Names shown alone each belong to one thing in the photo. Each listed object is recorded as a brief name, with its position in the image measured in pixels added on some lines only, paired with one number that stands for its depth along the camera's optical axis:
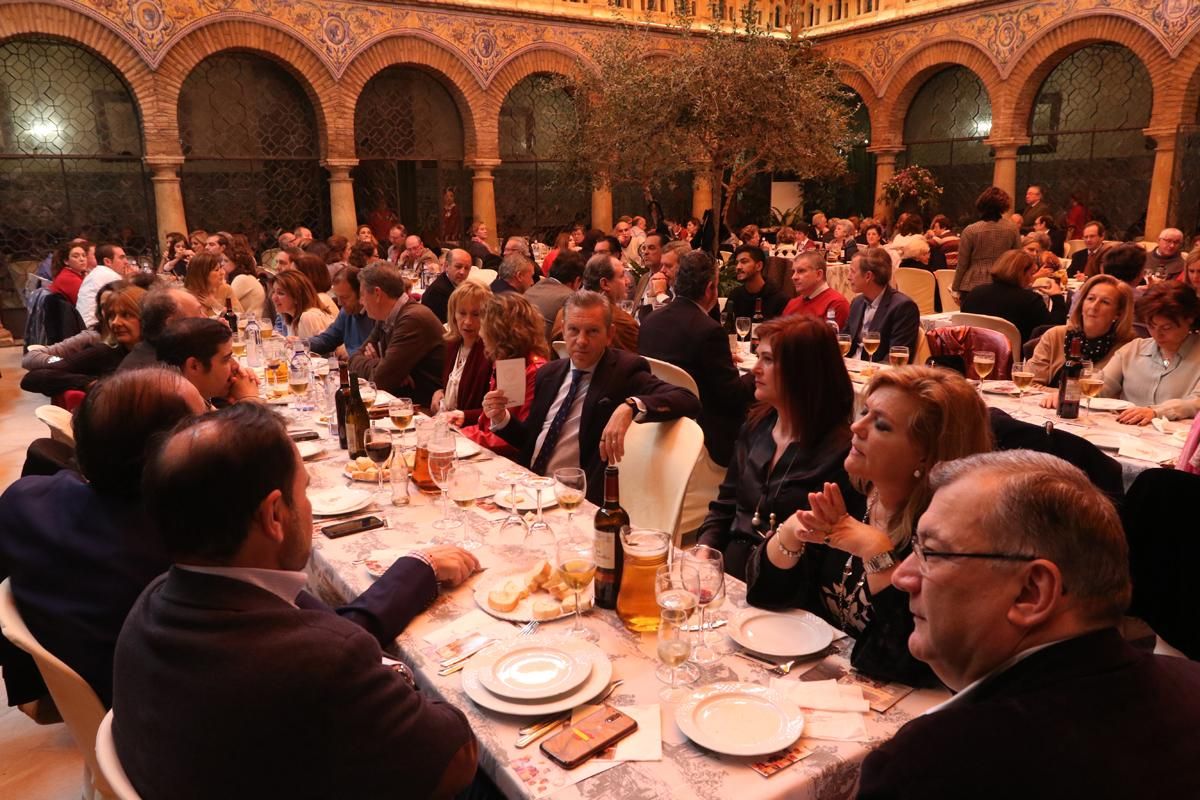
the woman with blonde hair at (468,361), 4.06
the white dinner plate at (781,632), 1.79
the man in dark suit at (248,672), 1.29
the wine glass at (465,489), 2.45
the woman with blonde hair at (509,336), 3.69
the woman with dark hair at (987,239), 7.36
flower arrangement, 12.88
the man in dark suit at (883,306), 5.39
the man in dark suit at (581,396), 3.35
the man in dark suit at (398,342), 4.66
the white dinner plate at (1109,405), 3.79
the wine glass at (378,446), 2.79
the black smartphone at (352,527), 2.49
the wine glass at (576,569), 1.88
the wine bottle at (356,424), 3.30
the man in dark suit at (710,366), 4.26
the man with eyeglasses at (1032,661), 1.02
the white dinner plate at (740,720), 1.48
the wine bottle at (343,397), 3.43
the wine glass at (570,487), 2.34
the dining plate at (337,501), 2.64
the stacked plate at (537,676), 1.61
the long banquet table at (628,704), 1.41
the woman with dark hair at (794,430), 2.42
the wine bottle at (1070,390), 3.68
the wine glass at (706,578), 1.76
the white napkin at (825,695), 1.60
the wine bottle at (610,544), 1.91
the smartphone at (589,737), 1.48
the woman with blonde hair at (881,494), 1.82
